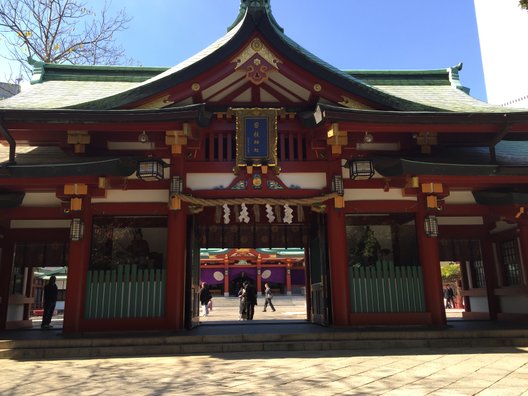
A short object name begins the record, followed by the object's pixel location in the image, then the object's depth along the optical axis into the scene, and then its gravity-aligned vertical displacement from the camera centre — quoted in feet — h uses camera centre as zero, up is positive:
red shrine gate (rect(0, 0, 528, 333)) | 33.55 +8.98
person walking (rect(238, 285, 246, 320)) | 56.03 -1.64
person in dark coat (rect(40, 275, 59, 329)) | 44.29 -0.39
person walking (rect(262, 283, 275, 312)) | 76.17 -0.65
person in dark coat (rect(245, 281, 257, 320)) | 54.90 -1.05
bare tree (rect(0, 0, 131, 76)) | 67.97 +41.01
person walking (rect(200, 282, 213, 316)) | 67.33 -0.51
